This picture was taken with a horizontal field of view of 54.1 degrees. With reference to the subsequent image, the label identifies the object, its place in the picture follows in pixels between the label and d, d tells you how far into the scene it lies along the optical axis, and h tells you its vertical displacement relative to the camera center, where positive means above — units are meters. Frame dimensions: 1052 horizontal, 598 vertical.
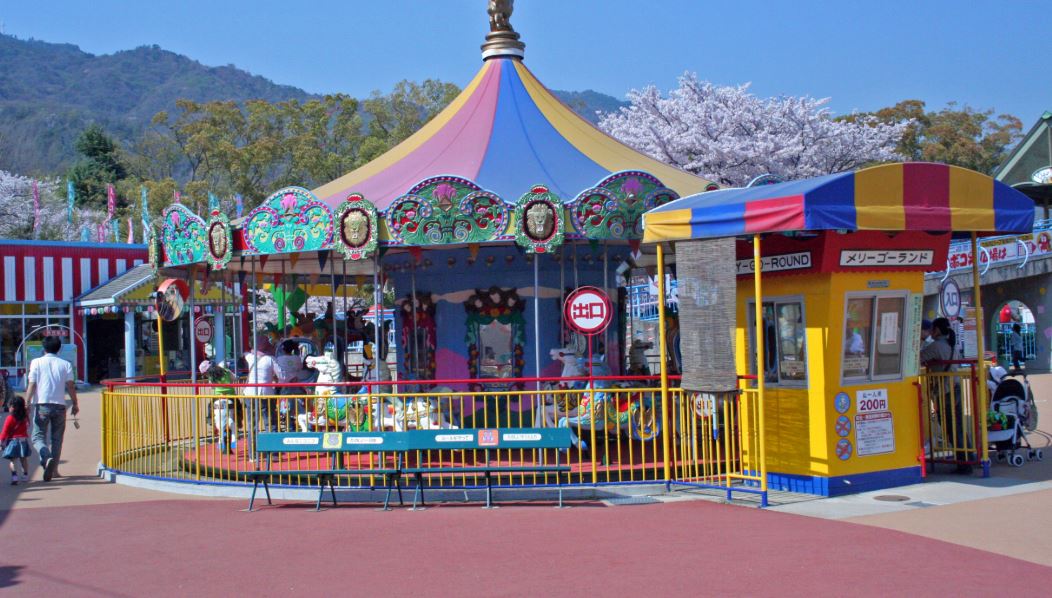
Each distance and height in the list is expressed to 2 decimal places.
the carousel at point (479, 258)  12.11 +1.08
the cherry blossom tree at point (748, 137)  35.03 +6.64
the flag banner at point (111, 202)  48.47 +6.82
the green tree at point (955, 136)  56.81 +10.65
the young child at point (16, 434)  12.99 -1.11
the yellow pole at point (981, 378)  11.37 -0.66
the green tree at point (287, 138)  54.53 +11.23
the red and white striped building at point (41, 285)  33.59 +2.04
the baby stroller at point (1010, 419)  12.29 -1.23
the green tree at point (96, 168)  68.50 +12.11
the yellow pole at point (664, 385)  10.61 -0.61
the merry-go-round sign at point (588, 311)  10.81 +0.21
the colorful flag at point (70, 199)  50.12 +7.16
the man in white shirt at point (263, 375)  13.16 -0.45
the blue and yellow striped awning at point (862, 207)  9.58 +1.16
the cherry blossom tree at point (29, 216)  53.41 +7.12
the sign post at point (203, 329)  19.78 +0.24
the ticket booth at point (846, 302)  10.11 +0.22
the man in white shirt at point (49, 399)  13.18 -0.68
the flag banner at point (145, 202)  45.22 +6.66
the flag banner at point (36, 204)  47.33 +6.76
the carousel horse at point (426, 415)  11.58 -0.95
